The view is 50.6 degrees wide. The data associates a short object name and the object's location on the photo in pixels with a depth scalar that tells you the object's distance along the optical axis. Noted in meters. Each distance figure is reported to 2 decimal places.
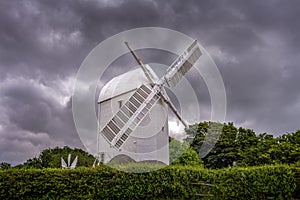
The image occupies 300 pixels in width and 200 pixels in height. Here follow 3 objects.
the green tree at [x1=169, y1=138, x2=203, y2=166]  19.30
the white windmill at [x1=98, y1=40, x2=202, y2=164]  13.45
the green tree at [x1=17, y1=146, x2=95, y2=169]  20.97
